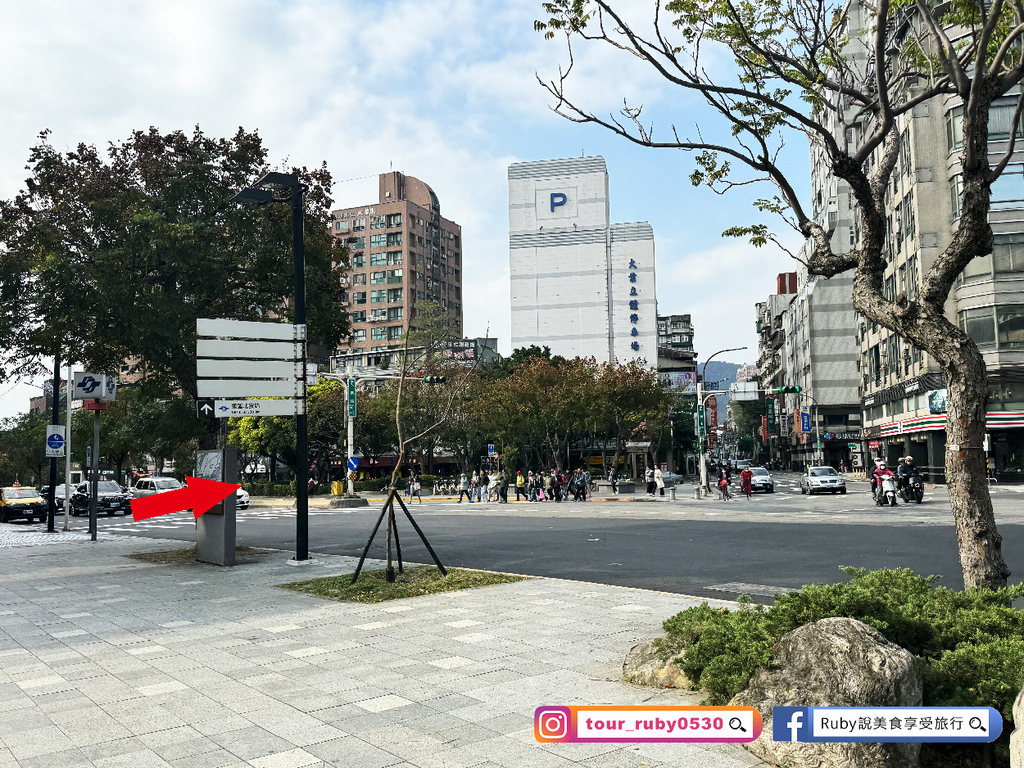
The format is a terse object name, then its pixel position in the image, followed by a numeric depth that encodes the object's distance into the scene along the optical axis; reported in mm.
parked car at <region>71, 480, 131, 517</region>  39250
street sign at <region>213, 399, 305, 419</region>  14445
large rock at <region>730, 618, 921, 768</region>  4289
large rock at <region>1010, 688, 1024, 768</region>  3388
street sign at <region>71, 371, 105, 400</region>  22469
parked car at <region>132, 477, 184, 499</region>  41812
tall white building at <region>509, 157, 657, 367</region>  98000
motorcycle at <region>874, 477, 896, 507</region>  29953
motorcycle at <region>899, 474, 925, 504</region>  31688
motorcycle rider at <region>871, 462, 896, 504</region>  30453
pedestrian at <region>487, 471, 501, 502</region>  44125
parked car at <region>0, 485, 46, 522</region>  33969
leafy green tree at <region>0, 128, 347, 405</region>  15539
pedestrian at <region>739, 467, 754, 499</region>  41312
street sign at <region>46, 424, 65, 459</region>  27406
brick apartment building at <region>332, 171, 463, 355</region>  98875
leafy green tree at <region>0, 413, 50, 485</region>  75312
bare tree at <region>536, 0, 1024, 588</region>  6301
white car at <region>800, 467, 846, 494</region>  41969
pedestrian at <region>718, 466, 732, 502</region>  39469
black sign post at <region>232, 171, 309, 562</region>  14625
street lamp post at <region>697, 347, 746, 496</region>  44312
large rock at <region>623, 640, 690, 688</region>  6090
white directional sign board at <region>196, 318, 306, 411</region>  14320
